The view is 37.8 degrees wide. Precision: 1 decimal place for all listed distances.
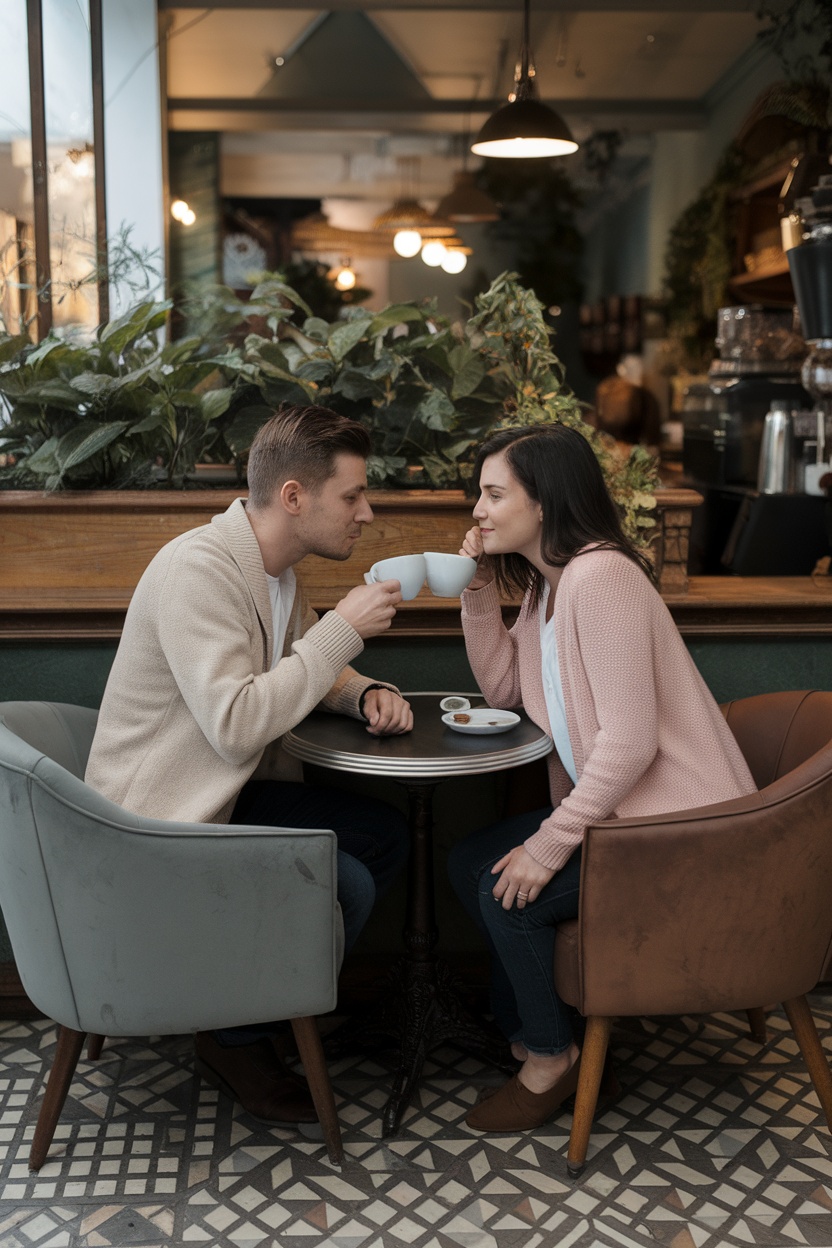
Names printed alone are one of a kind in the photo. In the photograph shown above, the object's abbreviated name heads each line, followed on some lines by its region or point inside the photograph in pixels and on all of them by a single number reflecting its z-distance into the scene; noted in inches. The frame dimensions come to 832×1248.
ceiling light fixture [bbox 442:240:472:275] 307.3
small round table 82.3
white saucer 88.4
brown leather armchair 77.4
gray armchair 75.4
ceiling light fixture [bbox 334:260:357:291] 307.7
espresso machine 164.6
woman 79.7
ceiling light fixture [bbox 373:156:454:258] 306.2
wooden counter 106.7
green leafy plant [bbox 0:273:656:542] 110.3
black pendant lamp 192.1
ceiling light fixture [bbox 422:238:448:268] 305.0
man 80.7
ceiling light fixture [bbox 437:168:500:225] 303.9
